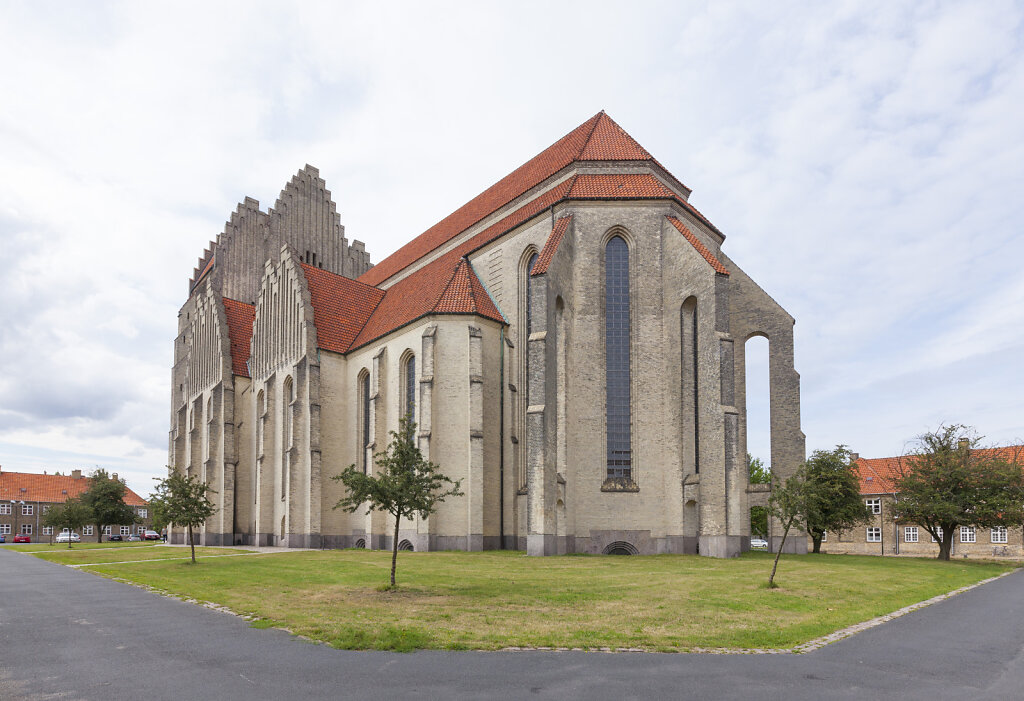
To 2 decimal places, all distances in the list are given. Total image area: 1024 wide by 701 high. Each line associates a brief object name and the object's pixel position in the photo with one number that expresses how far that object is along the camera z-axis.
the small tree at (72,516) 58.22
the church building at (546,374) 29.69
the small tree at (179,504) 29.53
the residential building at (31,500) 85.06
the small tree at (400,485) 18.64
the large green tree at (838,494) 35.31
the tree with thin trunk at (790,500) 19.03
